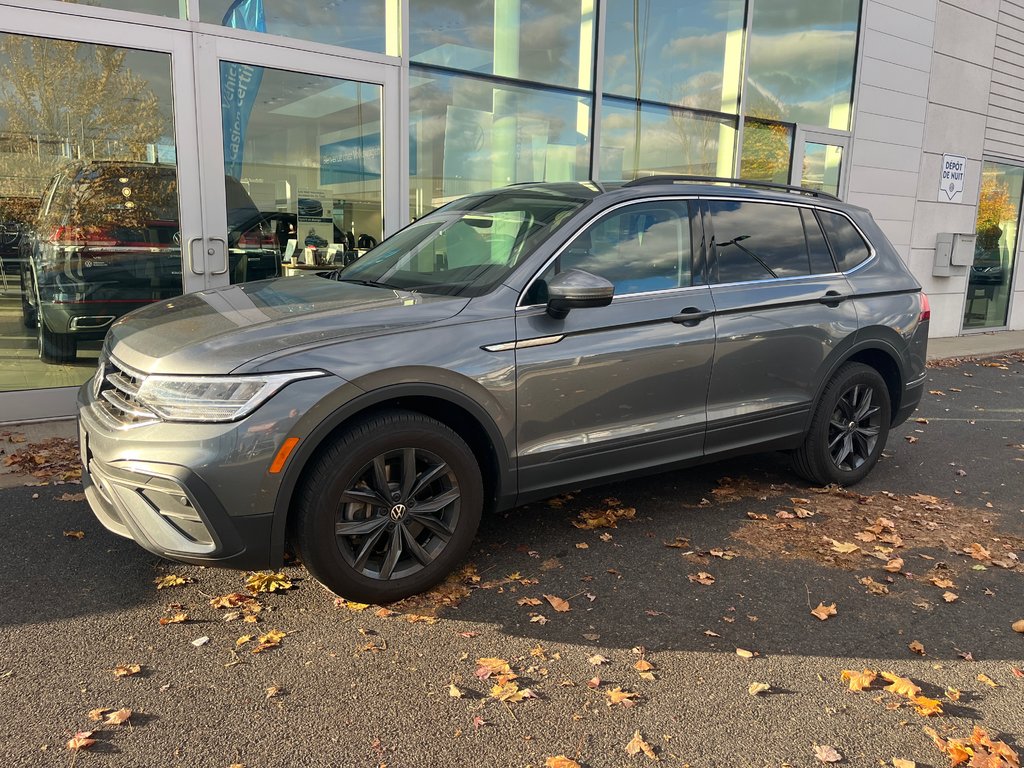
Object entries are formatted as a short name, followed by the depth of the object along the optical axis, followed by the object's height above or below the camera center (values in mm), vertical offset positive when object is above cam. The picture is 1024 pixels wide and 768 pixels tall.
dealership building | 6277 +1040
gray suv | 3002 -670
